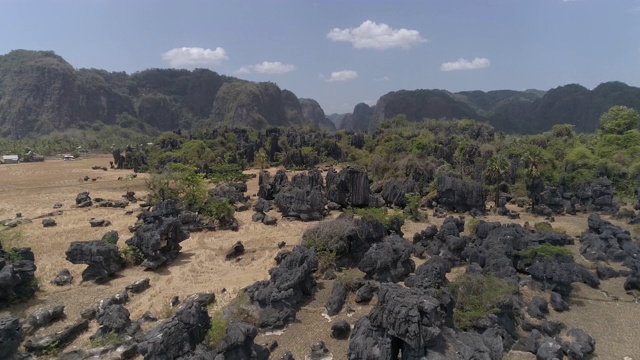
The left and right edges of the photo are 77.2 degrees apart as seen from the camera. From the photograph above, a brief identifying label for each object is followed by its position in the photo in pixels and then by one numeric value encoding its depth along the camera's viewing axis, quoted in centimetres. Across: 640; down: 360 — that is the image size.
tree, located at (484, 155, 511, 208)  4250
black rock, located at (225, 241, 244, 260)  2761
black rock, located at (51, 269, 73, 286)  2208
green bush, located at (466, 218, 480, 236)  3161
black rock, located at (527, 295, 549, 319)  1955
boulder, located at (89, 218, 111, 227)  3378
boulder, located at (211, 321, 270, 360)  1394
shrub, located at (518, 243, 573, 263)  2380
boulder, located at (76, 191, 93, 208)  4111
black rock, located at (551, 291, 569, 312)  2042
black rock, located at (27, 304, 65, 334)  1742
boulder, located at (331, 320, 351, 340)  1745
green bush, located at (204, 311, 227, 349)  1491
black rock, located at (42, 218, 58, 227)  3331
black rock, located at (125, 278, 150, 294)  2190
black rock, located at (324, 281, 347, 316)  1956
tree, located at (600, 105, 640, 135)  6554
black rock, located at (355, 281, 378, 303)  2050
